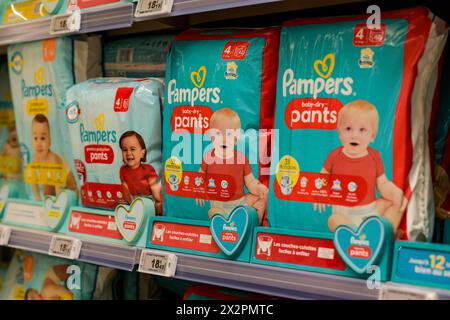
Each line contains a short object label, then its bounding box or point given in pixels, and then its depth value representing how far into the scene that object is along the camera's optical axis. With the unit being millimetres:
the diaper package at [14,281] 1787
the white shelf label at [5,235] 1641
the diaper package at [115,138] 1396
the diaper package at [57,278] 1638
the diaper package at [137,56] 1562
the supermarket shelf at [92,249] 1353
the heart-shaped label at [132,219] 1365
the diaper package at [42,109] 1609
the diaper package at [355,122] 1039
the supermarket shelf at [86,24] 1373
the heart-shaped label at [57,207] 1564
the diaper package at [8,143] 1892
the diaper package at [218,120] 1238
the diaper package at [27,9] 1569
